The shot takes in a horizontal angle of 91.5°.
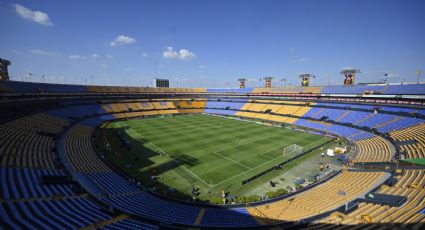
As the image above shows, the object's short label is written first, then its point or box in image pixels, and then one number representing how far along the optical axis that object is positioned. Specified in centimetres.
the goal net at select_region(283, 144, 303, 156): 3706
